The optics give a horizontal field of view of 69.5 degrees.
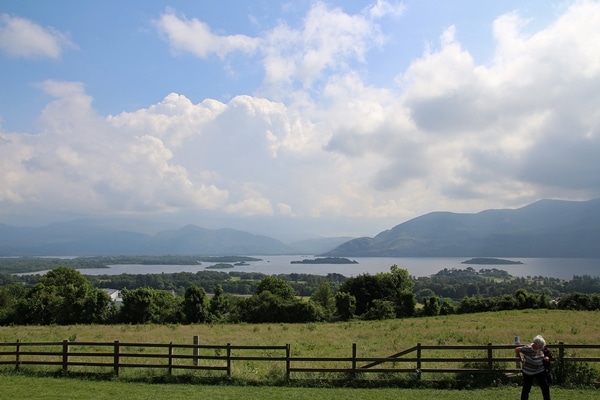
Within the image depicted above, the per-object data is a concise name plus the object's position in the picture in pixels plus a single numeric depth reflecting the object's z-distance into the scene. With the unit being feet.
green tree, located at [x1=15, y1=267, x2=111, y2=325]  158.51
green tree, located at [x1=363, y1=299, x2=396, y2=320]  167.73
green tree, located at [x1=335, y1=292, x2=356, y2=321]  186.91
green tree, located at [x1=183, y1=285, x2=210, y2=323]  164.04
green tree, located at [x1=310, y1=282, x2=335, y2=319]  198.92
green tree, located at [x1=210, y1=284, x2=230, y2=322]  171.44
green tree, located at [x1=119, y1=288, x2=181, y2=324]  155.84
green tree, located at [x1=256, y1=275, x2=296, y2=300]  189.48
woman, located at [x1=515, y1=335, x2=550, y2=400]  34.04
